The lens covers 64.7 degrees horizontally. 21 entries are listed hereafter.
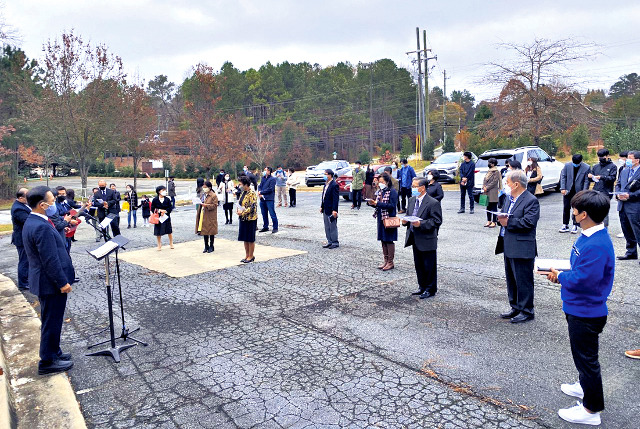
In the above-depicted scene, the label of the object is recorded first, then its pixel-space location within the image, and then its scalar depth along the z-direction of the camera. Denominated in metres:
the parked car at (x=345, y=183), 21.42
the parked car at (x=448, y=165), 24.56
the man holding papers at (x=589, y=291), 3.77
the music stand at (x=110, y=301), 5.60
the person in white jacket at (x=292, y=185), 20.97
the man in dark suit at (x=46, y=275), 5.16
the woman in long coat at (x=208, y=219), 11.64
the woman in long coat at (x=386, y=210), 9.02
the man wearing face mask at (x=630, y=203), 8.63
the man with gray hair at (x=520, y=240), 6.02
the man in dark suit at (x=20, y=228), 8.45
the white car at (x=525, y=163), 17.34
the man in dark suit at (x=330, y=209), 11.41
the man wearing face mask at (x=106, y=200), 14.90
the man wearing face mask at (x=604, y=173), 10.48
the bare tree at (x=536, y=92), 23.80
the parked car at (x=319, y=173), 31.41
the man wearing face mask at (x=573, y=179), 11.08
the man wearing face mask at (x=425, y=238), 7.30
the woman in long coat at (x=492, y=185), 13.23
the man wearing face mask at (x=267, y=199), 14.51
